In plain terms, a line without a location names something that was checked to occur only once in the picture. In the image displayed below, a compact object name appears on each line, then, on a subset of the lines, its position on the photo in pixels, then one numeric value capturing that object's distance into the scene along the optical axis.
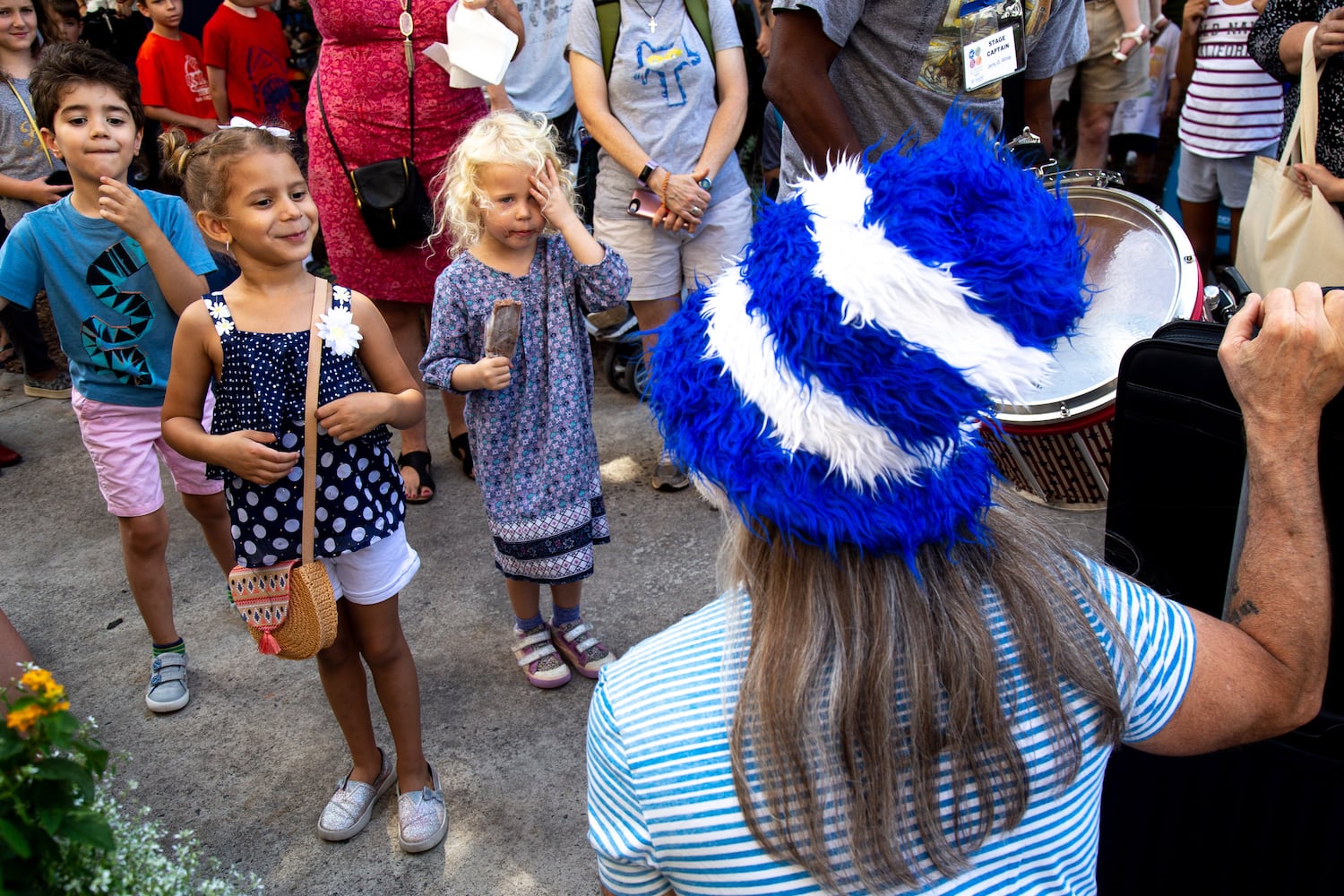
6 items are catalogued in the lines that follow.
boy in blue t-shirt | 2.62
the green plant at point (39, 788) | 0.98
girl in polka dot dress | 2.06
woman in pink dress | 3.46
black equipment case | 1.51
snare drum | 2.62
